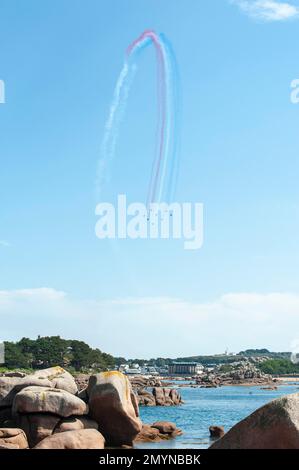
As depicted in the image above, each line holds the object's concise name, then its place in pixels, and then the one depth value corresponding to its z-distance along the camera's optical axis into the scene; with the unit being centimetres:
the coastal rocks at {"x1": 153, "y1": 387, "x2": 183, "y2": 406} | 8731
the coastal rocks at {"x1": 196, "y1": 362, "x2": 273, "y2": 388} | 18338
